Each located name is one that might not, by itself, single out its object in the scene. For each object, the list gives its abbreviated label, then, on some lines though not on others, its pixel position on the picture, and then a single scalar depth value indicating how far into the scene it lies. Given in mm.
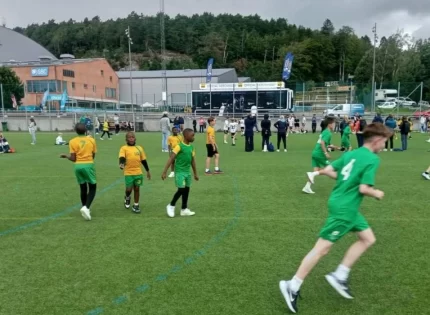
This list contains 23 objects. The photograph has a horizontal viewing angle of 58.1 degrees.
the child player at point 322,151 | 9023
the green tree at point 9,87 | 43194
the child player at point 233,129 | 23484
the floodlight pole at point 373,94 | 35469
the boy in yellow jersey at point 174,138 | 11434
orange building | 56375
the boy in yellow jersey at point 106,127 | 26984
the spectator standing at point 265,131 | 18328
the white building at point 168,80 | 65750
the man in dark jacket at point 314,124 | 34125
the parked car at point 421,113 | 33000
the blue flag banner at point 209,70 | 50125
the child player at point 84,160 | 7086
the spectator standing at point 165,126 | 18008
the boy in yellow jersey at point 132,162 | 7543
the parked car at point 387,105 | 34088
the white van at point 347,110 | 36203
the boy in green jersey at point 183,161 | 7133
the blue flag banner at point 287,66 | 41038
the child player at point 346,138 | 15133
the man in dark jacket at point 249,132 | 18406
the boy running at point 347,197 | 3770
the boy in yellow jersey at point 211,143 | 12422
